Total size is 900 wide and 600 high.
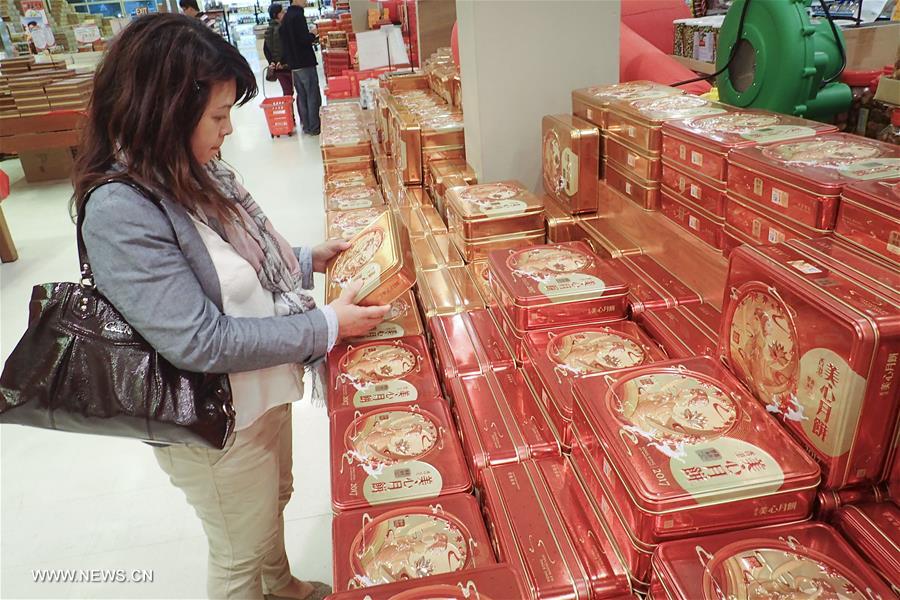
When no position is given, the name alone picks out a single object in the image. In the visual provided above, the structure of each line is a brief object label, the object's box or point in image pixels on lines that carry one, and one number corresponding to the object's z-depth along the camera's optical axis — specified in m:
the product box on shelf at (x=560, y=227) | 1.91
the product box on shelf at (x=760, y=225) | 1.09
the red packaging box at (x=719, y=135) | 1.28
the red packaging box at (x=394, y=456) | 1.15
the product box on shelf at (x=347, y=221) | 2.36
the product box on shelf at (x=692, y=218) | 1.36
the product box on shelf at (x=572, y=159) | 1.83
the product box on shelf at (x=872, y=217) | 0.91
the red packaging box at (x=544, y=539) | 0.91
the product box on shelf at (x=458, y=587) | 0.86
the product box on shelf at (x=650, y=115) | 1.52
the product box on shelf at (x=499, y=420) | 1.22
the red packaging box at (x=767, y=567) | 0.75
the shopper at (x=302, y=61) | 7.55
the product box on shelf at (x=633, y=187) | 1.58
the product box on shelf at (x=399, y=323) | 1.65
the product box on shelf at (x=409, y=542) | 0.98
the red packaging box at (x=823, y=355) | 0.77
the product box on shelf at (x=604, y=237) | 1.69
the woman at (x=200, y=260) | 1.04
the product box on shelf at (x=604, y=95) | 1.76
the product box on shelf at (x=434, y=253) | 1.96
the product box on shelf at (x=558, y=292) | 1.40
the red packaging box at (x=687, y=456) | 0.82
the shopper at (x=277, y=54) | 8.34
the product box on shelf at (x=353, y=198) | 2.73
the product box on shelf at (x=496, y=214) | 1.85
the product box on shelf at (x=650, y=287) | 1.44
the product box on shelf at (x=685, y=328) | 1.27
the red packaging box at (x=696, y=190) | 1.32
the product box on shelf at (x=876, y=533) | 0.77
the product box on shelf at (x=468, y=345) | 1.47
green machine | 1.44
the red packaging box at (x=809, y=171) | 1.02
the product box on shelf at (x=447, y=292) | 1.72
